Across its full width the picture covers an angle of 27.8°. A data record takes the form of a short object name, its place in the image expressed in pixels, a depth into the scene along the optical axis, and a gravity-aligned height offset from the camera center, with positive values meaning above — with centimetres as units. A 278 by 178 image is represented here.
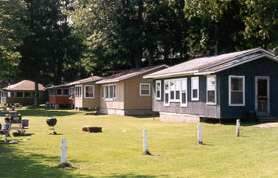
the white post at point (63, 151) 1667 -157
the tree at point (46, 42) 7968 +819
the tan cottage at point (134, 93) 5191 +46
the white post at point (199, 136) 2290 -157
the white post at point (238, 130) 2531 -147
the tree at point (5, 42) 3672 +392
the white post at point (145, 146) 1994 -171
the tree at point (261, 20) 4381 +638
